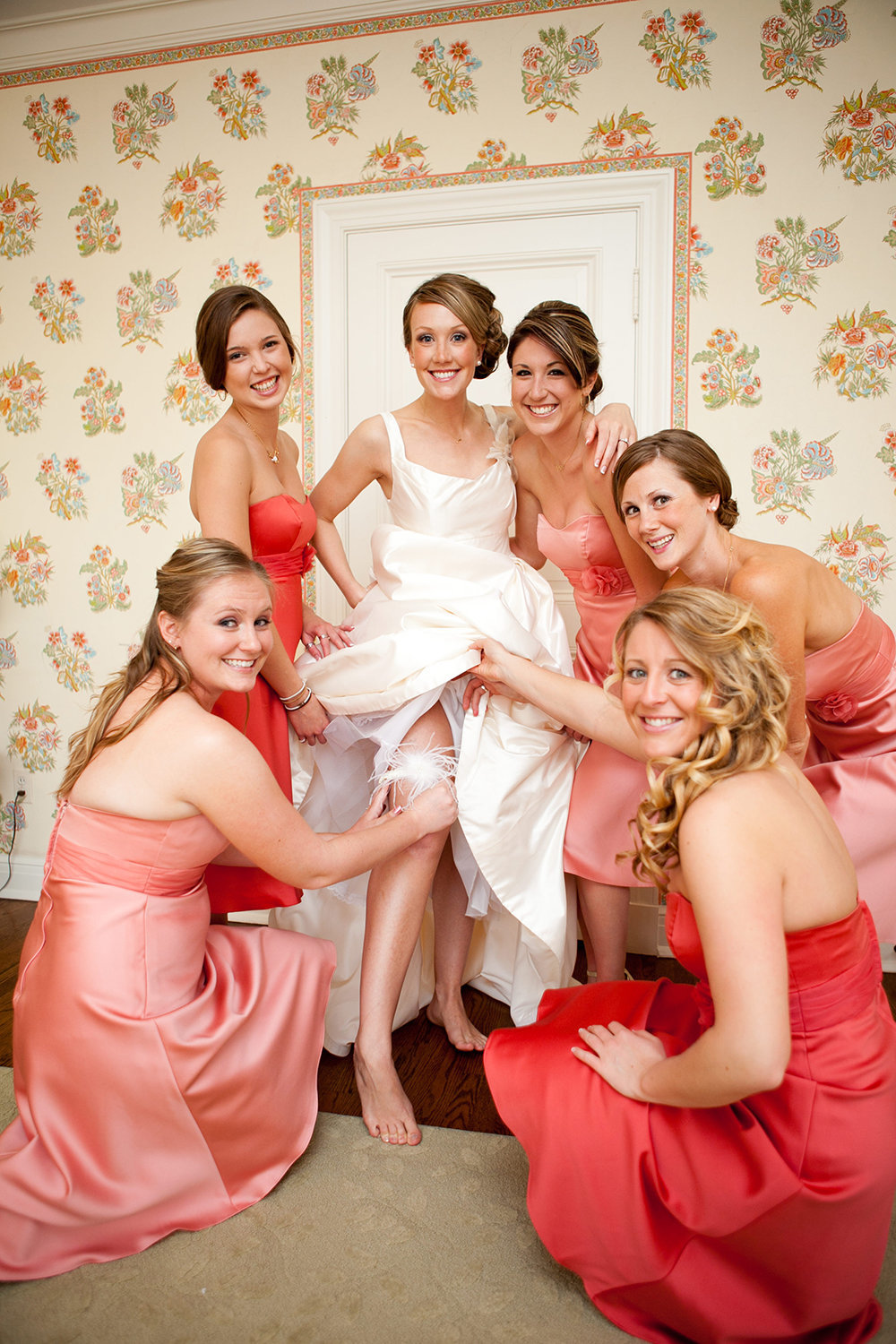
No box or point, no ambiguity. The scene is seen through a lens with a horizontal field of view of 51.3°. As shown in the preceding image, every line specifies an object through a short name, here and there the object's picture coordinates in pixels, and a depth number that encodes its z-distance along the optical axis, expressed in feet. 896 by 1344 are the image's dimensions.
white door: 10.77
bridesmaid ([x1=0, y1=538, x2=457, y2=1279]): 5.52
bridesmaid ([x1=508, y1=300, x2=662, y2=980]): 7.59
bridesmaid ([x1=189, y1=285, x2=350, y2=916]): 7.34
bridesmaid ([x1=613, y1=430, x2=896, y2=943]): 6.57
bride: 7.18
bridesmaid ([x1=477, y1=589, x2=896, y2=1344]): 4.33
